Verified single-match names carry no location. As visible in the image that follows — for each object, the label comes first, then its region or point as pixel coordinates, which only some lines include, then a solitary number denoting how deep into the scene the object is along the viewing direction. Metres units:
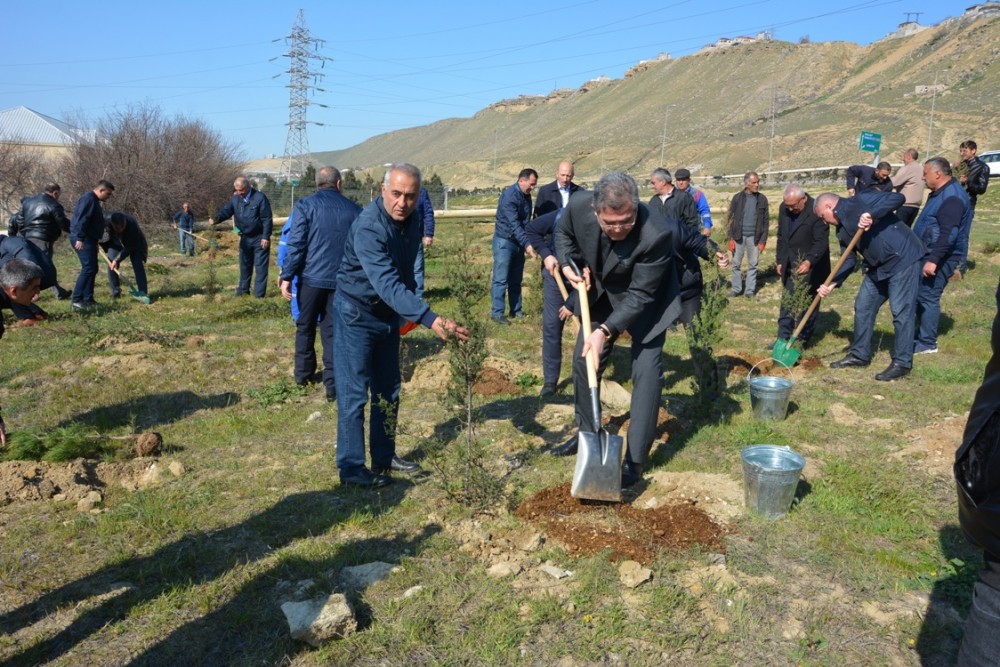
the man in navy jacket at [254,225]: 11.30
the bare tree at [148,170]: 27.59
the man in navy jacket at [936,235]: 7.41
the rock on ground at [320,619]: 3.03
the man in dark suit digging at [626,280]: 4.09
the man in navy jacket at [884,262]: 6.85
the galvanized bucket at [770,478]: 4.01
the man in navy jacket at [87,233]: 10.58
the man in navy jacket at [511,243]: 8.87
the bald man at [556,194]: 8.57
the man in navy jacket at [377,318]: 4.20
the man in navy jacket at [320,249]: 6.18
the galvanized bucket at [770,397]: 5.61
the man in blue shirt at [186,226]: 19.92
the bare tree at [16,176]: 28.58
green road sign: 20.75
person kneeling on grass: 3.44
